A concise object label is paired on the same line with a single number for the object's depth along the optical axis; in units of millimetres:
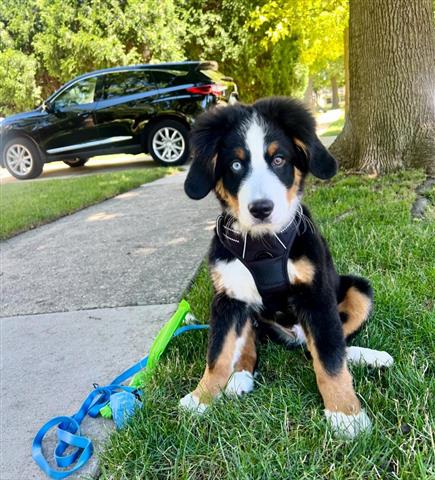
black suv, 10492
